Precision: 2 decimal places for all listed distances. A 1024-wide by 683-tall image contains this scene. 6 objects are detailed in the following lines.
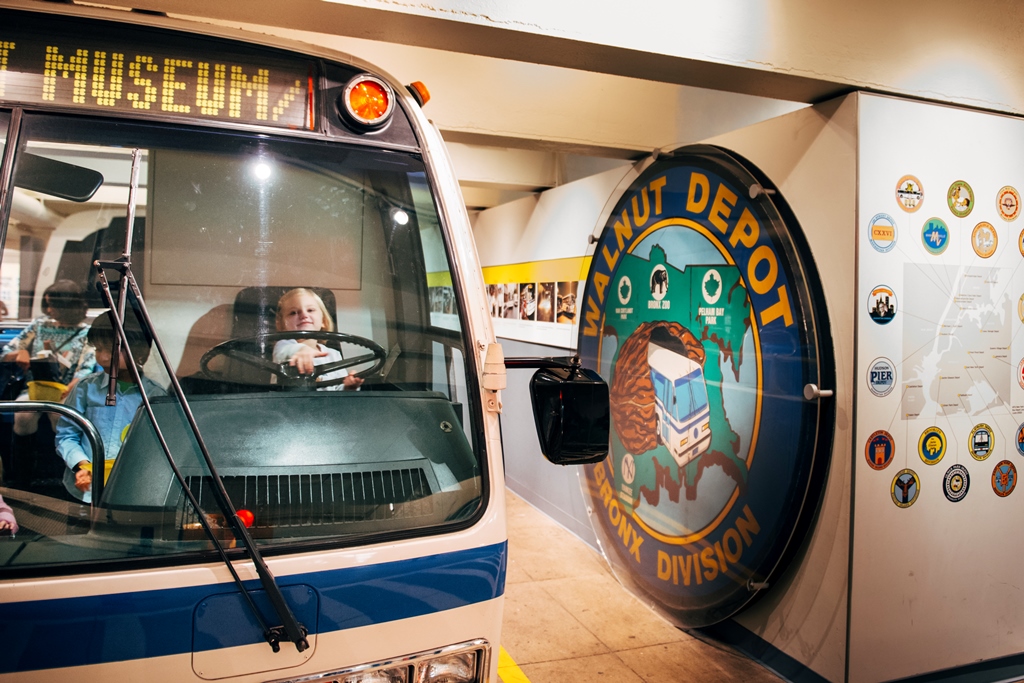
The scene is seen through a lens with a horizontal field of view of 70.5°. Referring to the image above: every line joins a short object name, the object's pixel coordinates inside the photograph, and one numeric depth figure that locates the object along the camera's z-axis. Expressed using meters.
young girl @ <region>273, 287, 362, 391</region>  1.70
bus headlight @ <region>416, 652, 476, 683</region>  1.51
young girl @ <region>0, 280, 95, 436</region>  1.46
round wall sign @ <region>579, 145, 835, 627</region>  3.04
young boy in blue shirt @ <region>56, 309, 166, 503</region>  1.43
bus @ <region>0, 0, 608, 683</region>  1.35
